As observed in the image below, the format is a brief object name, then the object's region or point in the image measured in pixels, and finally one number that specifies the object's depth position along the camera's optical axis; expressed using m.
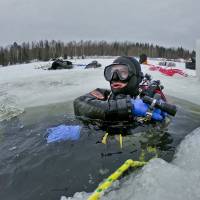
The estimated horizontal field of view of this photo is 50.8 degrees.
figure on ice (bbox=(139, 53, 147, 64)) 8.76
